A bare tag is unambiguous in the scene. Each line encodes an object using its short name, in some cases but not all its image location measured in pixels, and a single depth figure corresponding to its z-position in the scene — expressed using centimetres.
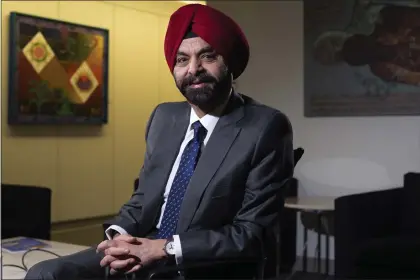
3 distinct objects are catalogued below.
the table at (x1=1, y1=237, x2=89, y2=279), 171
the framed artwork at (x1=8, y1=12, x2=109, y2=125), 282
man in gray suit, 111
